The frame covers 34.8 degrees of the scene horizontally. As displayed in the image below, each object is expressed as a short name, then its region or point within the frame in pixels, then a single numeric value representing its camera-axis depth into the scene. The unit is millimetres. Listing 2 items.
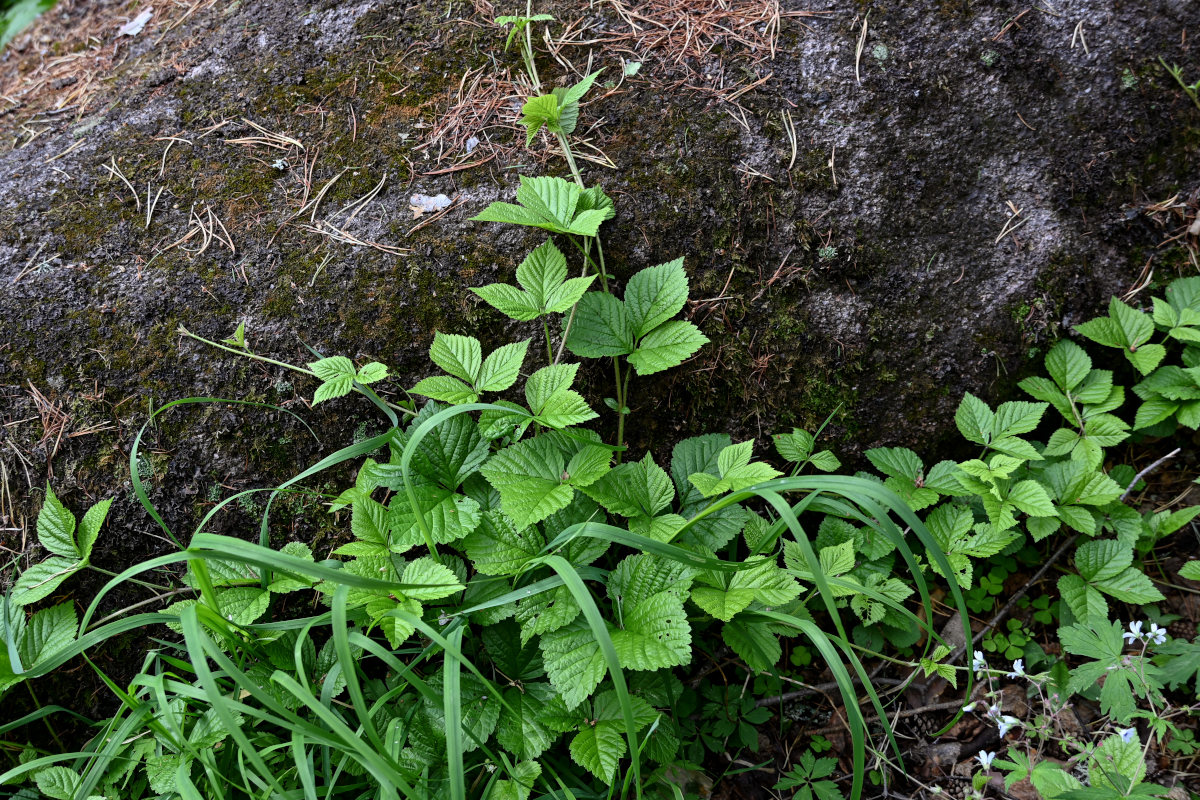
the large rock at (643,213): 1573
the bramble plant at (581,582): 1425
